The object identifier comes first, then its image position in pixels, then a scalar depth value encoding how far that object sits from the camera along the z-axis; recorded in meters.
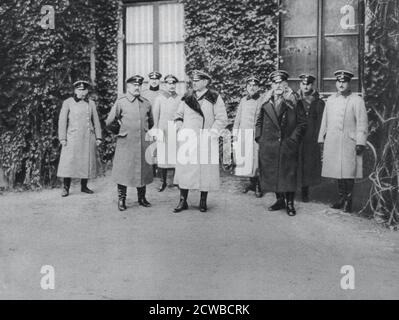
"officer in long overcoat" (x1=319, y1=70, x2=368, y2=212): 7.80
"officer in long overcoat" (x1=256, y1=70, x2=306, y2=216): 7.56
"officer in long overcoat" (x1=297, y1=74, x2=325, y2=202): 8.41
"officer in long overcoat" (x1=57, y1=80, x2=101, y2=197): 9.00
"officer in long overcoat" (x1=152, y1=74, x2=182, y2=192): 9.28
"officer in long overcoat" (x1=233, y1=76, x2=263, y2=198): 8.84
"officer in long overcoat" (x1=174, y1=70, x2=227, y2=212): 7.57
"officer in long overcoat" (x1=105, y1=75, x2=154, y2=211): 7.80
